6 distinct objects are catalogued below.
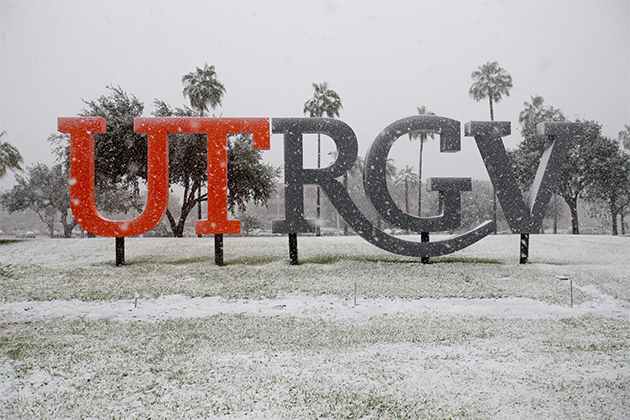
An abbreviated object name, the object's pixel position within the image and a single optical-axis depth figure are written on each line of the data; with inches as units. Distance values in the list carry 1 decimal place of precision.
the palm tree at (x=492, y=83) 1301.7
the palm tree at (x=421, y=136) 1324.4
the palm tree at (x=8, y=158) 1031.3
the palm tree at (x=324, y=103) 1124.5
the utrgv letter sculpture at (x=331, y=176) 506.0
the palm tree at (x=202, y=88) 1084.5
